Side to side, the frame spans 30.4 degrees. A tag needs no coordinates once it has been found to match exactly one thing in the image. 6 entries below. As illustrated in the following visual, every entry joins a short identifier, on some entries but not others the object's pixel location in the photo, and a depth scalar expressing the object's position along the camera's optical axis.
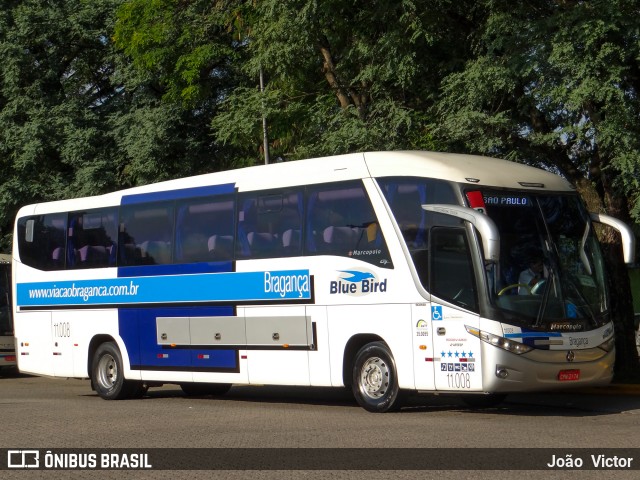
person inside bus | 14.72
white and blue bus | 14.67
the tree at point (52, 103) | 34.00
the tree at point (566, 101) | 18.16
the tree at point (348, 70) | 21.30
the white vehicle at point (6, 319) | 28.30
